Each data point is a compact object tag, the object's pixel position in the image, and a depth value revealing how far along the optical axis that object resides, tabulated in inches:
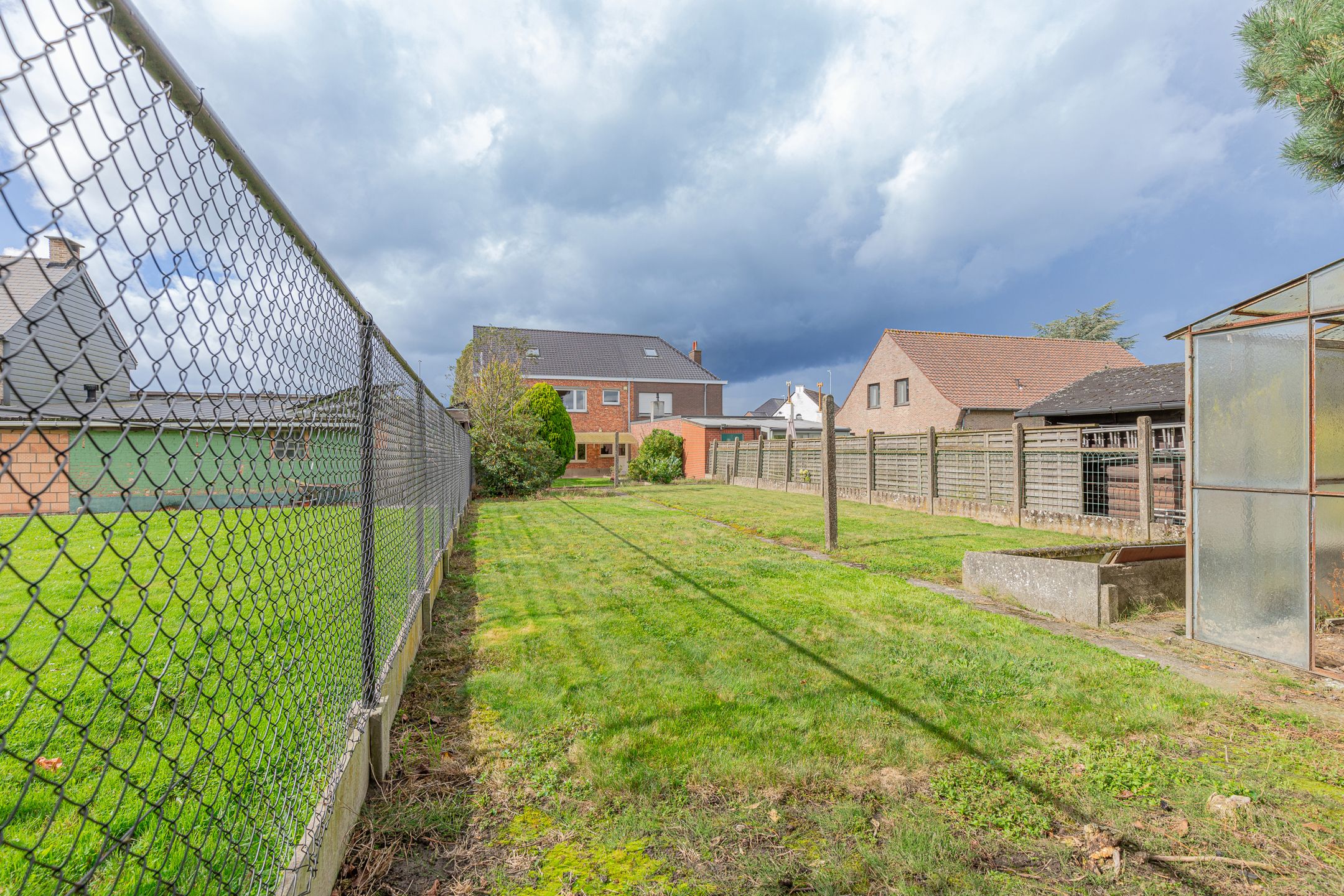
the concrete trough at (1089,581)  235.6
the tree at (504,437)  755.4
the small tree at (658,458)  1018.1
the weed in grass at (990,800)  112.0
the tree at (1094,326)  1919.3
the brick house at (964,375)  991.6
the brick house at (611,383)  1344.7
